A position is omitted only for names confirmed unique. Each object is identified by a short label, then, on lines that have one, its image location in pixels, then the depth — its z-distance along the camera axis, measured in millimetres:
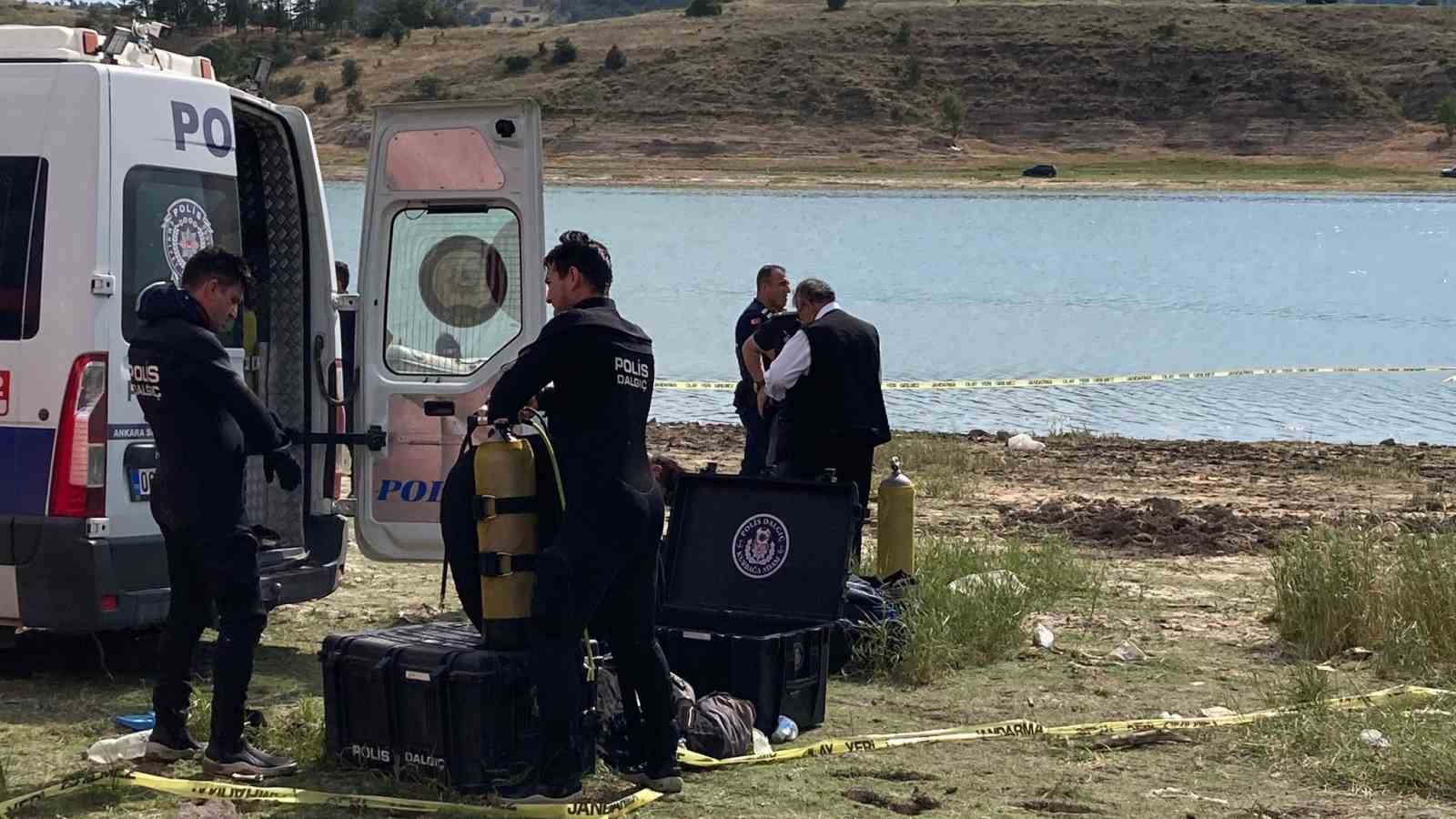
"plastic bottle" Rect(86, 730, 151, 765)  7074
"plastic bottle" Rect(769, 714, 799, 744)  7652
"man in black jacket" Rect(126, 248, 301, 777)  6855
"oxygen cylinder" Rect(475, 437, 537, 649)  6566
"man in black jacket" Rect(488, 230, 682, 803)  6488
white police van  7785
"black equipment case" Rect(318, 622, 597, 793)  6703
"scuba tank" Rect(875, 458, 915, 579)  9539
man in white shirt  10008
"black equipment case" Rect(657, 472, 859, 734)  8438
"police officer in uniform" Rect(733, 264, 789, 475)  11844
